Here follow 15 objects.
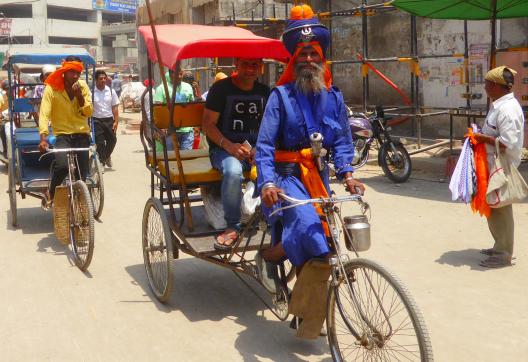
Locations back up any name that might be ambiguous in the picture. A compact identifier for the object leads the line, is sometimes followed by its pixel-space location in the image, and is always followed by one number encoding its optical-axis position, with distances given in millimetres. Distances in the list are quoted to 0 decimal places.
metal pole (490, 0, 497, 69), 8798
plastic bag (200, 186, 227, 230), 5402
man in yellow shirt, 7176
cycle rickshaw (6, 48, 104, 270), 7996
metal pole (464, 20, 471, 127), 11512
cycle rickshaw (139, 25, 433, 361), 3562
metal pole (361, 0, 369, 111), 12516
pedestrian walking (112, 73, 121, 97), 34988
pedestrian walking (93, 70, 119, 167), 11648
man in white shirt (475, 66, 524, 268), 5816
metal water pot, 3602
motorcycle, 10570
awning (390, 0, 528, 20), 10094
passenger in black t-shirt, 5254
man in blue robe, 3908
